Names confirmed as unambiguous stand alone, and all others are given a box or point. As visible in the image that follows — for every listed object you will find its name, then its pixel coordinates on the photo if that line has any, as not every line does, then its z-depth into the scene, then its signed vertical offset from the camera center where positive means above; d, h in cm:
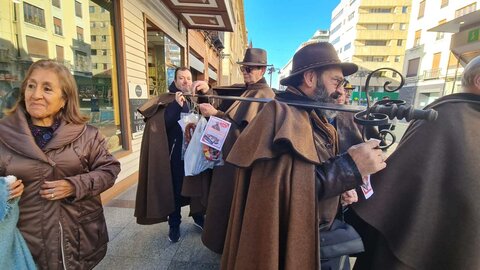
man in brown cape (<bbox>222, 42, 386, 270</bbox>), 116 -42
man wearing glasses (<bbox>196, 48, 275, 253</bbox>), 221 -81
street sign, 448 +134
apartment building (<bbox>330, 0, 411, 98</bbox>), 4062 +1193
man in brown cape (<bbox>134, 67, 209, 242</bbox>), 277 -66
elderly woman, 140 -47
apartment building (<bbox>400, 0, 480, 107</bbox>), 2173 +543
